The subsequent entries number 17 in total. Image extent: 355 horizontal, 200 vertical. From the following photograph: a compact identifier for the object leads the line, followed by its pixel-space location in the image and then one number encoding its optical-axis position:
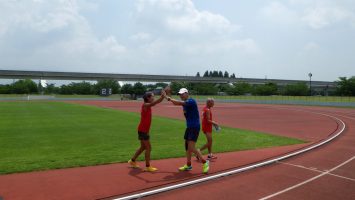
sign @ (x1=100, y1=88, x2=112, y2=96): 110.38
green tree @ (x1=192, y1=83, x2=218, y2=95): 113.50
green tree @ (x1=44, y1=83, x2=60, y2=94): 129.62
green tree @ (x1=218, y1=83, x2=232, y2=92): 123.74
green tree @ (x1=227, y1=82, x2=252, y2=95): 113.40
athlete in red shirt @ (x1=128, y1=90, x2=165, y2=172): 8.40
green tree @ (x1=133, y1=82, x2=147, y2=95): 119.25
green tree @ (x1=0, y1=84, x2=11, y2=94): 114.31
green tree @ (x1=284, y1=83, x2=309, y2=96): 101.62
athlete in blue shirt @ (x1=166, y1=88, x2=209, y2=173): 8.34
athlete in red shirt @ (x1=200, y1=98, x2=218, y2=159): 10.02
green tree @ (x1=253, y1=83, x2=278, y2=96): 107.74
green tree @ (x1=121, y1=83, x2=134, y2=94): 124.44
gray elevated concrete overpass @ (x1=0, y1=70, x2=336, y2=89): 112.25
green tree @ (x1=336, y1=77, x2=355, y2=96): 78.75
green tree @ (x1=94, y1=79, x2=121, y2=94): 123.50
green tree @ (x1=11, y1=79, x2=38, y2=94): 113.44
